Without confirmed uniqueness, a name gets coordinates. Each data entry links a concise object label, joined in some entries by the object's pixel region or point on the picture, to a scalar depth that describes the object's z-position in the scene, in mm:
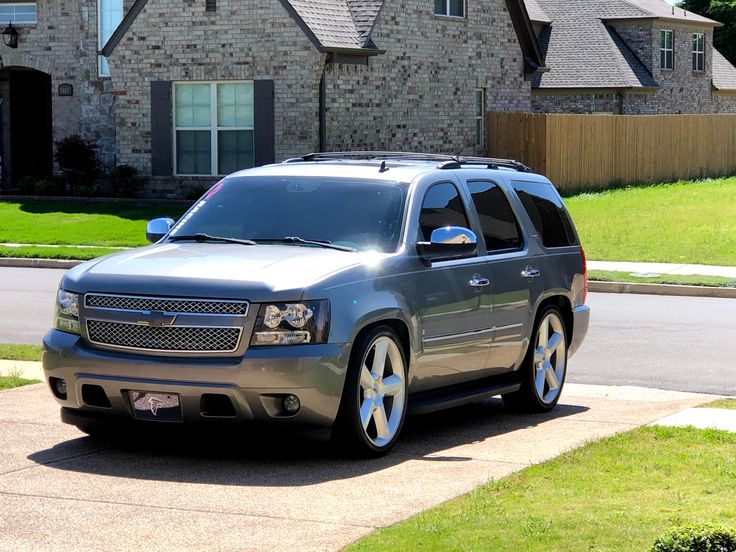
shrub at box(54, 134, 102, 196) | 33312
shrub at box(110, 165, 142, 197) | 32375
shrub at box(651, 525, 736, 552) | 4988
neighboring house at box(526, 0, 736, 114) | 46469
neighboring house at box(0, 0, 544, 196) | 30922
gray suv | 8117
